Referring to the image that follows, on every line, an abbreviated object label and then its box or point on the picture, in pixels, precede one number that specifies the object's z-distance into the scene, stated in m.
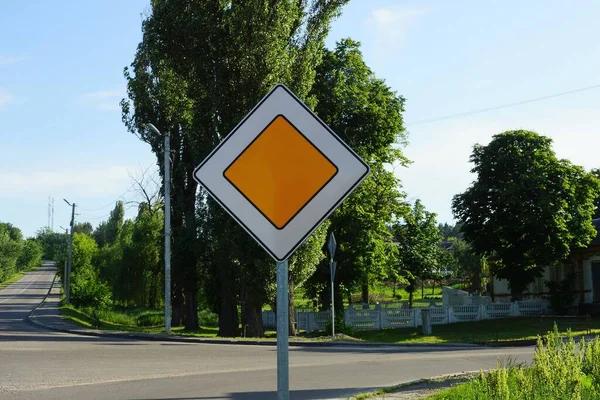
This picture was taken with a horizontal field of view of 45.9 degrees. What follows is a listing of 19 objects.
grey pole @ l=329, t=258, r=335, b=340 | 24.03
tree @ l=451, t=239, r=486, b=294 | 80.44
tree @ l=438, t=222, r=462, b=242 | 186.34
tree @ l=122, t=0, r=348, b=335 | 27.23
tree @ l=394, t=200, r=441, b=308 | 58.03
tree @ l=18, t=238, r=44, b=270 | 168.50
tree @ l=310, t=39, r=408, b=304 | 36.22
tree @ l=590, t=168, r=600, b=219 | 61.84
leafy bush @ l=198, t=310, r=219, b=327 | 48.31
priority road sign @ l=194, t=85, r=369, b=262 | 3.47
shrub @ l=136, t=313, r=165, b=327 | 43.59
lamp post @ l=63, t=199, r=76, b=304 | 59.31
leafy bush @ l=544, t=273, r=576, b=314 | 38.43
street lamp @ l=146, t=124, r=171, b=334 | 28.57
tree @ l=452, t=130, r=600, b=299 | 37.25
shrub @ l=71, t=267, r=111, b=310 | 54.22
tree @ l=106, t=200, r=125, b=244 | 136.68
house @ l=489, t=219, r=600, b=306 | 38.38
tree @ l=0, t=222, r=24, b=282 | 129.00
